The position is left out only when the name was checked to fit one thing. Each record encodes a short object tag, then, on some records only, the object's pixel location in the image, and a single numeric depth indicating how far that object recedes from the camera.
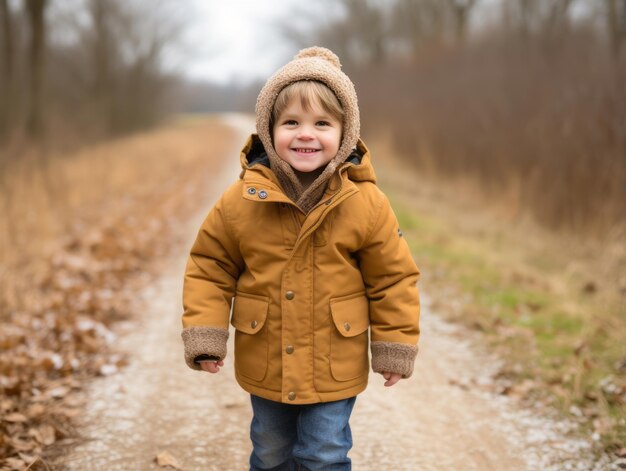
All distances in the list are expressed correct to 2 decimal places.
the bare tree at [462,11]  20.13
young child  2.07
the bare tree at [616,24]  8.35
